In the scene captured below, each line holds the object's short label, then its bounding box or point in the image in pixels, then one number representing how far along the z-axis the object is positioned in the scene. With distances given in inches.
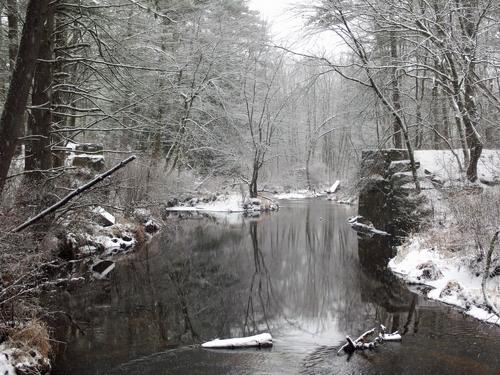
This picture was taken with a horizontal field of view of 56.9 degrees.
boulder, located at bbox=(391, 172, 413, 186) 628.1
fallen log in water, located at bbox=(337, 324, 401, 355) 269.7
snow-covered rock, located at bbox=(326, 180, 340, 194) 1722.4
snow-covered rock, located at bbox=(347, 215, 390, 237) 714.8
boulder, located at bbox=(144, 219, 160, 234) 735.2
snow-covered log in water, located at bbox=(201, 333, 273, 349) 276.5
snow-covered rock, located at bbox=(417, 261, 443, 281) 408.1
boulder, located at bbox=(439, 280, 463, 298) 360.9
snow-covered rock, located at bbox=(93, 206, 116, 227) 605.9
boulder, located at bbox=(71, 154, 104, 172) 607.8
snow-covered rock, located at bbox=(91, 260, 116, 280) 447.2
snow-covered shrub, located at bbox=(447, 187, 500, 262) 368.8
